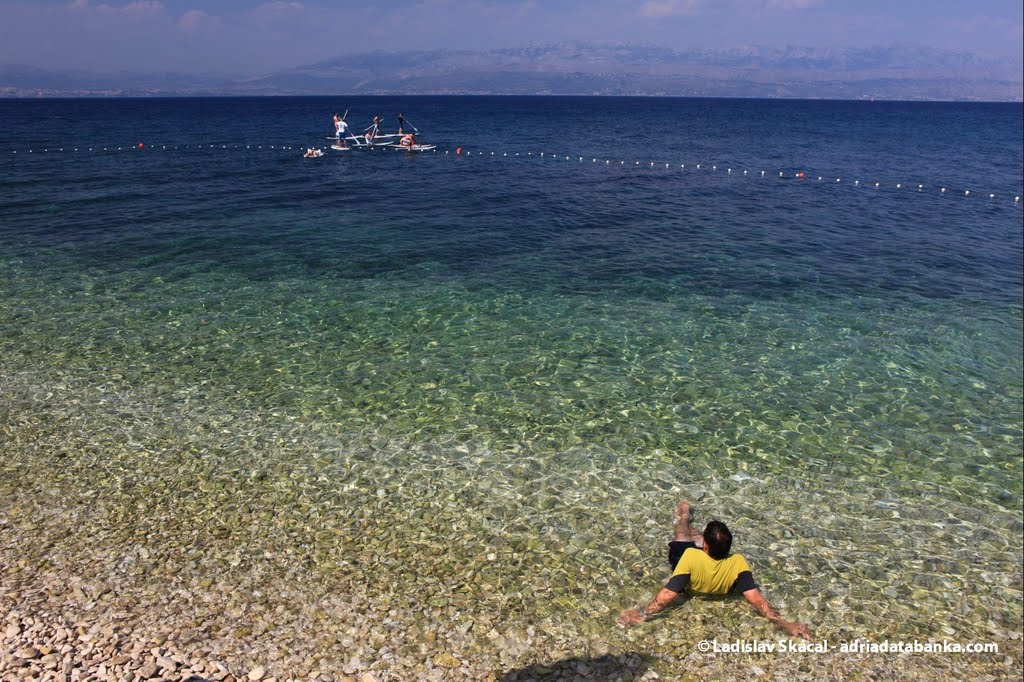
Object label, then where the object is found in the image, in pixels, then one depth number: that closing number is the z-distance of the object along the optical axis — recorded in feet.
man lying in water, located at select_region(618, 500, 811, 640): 29.55
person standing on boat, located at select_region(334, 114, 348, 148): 209.05
